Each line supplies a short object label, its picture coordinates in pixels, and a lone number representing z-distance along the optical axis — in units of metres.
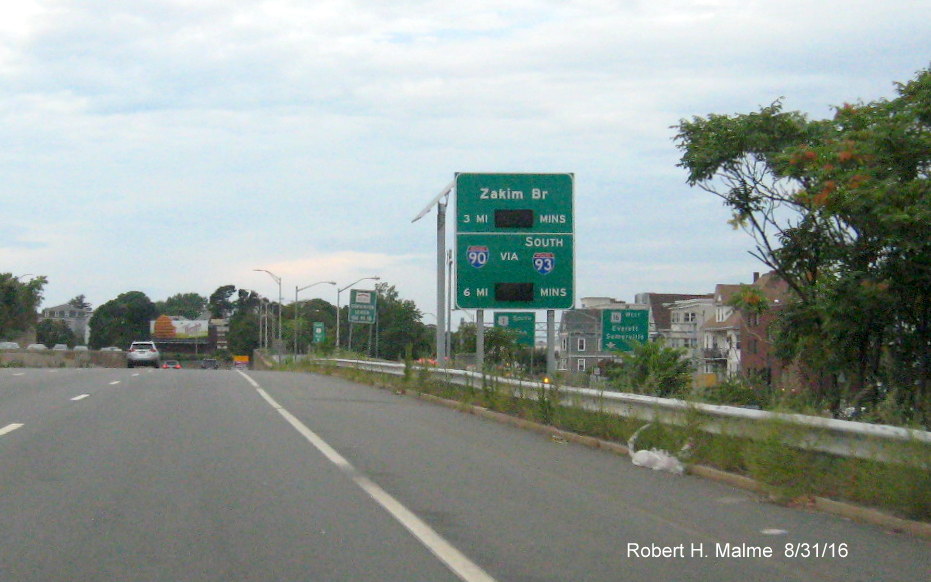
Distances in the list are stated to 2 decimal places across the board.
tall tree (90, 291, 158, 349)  170.25
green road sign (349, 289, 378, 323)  58.22
